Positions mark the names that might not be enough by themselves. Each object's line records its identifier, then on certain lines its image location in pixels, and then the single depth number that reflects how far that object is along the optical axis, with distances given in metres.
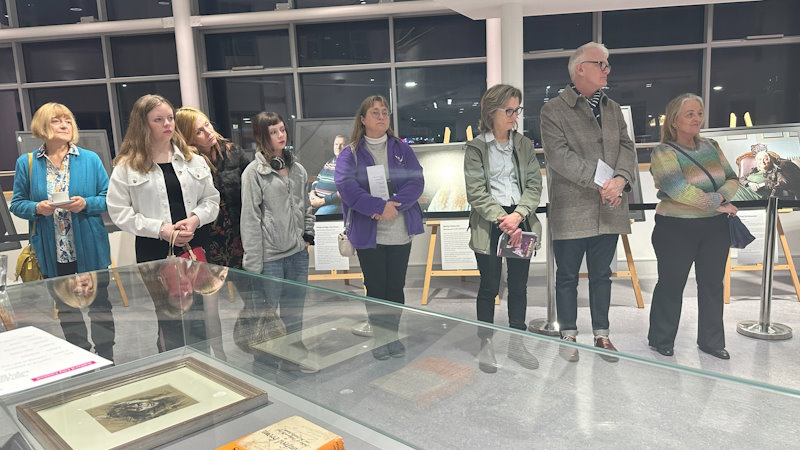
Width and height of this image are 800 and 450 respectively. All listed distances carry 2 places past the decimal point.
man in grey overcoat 2.76
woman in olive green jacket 2.88
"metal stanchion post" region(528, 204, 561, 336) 3.46
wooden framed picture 0.93
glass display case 0.68
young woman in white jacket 2.42
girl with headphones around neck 2.65
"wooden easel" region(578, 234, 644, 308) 3.95
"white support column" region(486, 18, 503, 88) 6.30
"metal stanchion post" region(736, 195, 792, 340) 3.23
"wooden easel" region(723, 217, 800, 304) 3.89
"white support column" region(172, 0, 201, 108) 6.79
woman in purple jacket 2.84
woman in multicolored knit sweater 2.80
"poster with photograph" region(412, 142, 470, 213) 4.16
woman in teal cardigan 2.77
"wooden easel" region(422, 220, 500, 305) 4.23
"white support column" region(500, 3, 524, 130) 3.52
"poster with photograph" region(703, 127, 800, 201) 3.23
